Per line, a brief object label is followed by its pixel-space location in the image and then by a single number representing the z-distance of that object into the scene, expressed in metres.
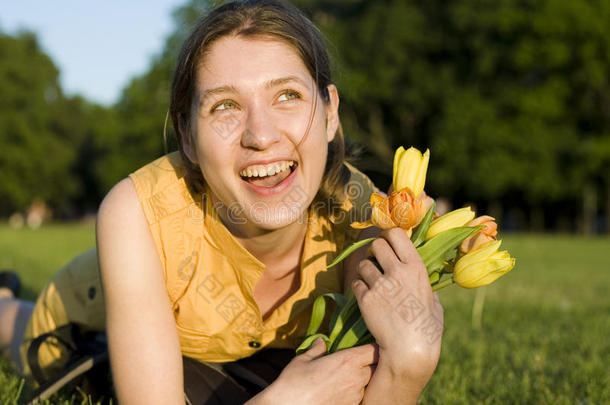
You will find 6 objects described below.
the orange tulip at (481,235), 1.00
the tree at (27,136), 29.35
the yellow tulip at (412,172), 1.01
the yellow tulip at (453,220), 1.01
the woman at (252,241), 1.01
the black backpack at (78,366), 1.20
